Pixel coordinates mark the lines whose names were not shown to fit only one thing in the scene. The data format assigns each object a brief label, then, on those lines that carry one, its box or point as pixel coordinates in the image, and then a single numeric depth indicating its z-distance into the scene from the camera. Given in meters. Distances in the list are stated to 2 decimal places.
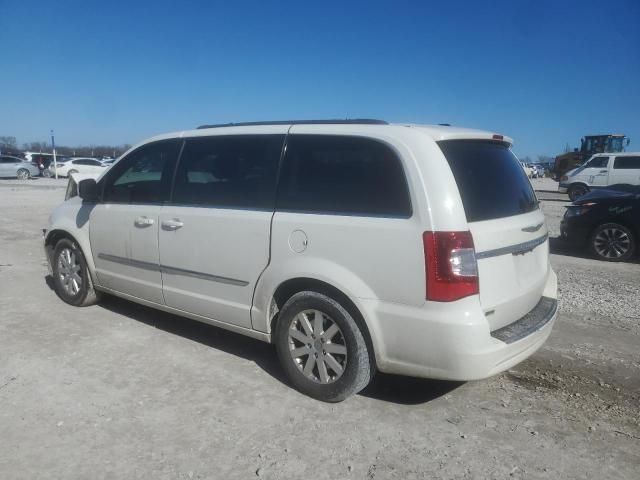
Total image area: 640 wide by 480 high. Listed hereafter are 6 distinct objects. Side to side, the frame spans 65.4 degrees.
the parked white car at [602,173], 17.91
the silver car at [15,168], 31.84
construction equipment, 29.97
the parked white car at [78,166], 33.78
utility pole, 34.61
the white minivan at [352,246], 2.79
